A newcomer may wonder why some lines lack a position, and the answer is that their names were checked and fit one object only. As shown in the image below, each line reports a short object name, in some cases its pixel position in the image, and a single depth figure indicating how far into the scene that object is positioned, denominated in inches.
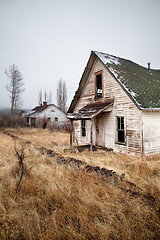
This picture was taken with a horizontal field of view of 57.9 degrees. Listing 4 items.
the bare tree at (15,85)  1184.2
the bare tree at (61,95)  1825.8
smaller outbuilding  1191.3
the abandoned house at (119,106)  290.2
